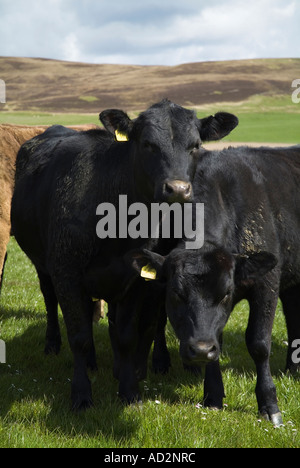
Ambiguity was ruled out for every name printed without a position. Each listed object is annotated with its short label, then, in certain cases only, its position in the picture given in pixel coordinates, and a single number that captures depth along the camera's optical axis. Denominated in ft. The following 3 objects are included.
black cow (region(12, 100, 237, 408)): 14.51
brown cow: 23.53
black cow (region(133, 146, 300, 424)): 13.04
